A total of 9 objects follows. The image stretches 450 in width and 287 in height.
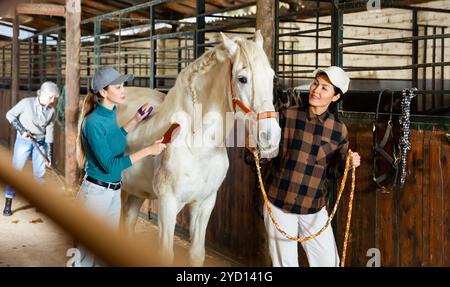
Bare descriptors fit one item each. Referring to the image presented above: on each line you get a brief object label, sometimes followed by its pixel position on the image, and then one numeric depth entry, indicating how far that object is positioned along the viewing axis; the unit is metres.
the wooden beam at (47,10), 6.61
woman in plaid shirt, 2.42
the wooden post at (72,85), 5.71
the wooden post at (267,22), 3.41
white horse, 2.49
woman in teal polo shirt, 2.50
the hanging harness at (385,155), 2.62
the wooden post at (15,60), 9.91
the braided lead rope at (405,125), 2.53
